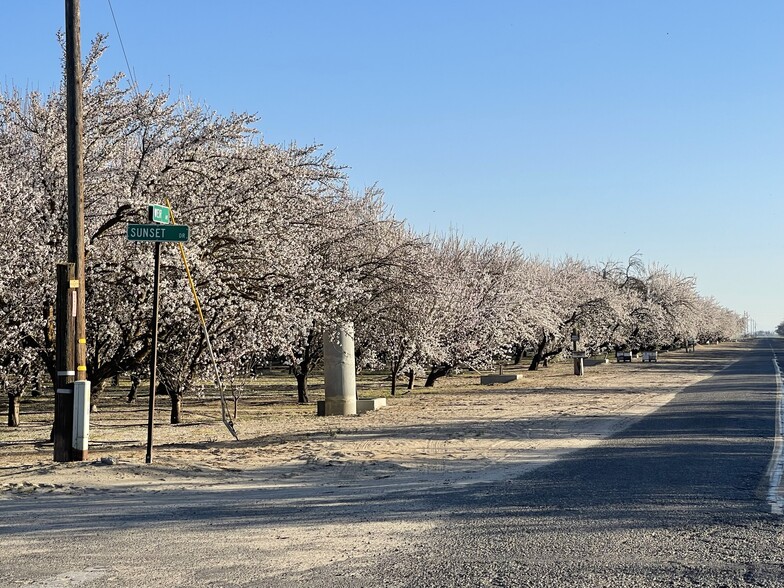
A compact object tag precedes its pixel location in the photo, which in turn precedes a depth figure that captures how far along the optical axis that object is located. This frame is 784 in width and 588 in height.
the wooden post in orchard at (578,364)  44.50
